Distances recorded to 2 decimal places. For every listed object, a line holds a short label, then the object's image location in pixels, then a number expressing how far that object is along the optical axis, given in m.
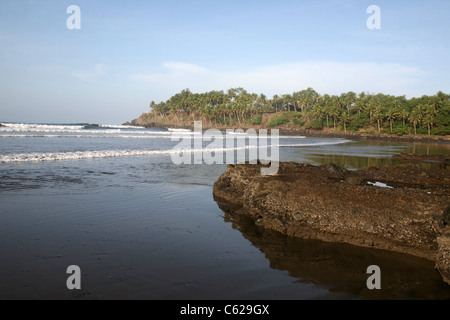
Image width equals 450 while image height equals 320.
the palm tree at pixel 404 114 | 79.12
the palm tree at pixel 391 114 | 81.81
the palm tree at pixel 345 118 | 93.19
